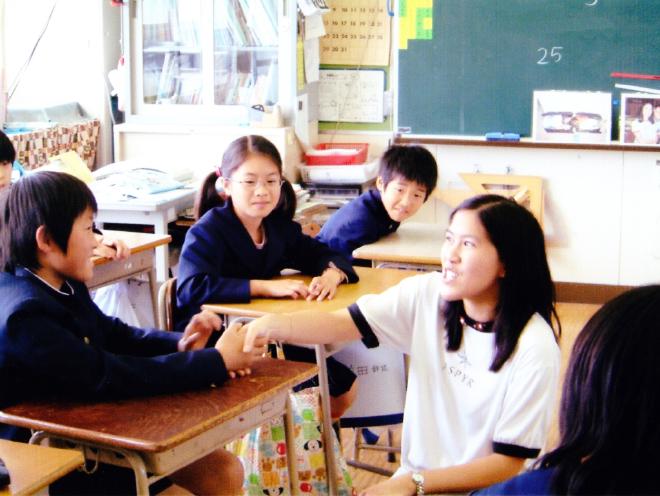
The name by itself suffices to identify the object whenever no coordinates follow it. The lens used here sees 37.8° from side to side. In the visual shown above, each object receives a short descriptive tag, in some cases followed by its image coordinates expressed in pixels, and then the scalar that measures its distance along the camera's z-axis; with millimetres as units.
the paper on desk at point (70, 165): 3953
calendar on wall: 5422
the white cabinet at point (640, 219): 5035
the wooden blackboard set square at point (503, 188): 5133
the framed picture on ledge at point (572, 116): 5039
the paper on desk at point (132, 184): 4328
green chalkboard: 4980
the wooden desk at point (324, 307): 2467
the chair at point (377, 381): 2852
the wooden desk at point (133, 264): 3182
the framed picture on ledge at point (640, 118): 4949
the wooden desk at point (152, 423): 1655
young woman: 1705
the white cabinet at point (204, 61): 5191
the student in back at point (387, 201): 3379
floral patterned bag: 2244
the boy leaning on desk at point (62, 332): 1765
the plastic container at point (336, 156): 5168
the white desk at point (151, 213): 4207
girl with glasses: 2615
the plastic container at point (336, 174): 5109
